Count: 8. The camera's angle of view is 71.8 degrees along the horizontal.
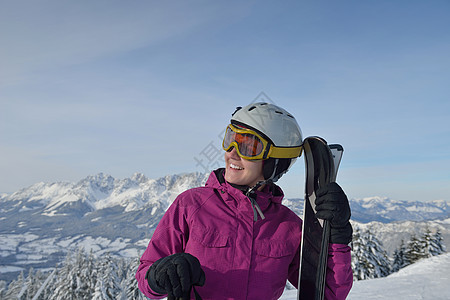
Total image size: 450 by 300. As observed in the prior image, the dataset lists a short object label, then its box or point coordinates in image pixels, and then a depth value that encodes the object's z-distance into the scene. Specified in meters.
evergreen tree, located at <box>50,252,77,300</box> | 25.59
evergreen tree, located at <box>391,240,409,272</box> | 25.62
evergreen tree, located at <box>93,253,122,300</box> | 22.58
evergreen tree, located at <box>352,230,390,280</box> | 21.08
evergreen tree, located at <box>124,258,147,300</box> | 24.23
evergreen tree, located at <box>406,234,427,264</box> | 24.27
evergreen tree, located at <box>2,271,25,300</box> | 33.53
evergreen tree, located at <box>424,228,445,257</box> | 23.72
